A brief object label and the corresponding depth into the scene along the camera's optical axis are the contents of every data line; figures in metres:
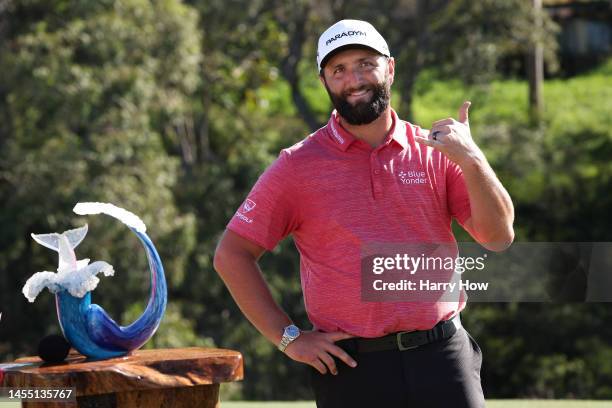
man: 5.82
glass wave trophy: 6.48
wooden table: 5.86
